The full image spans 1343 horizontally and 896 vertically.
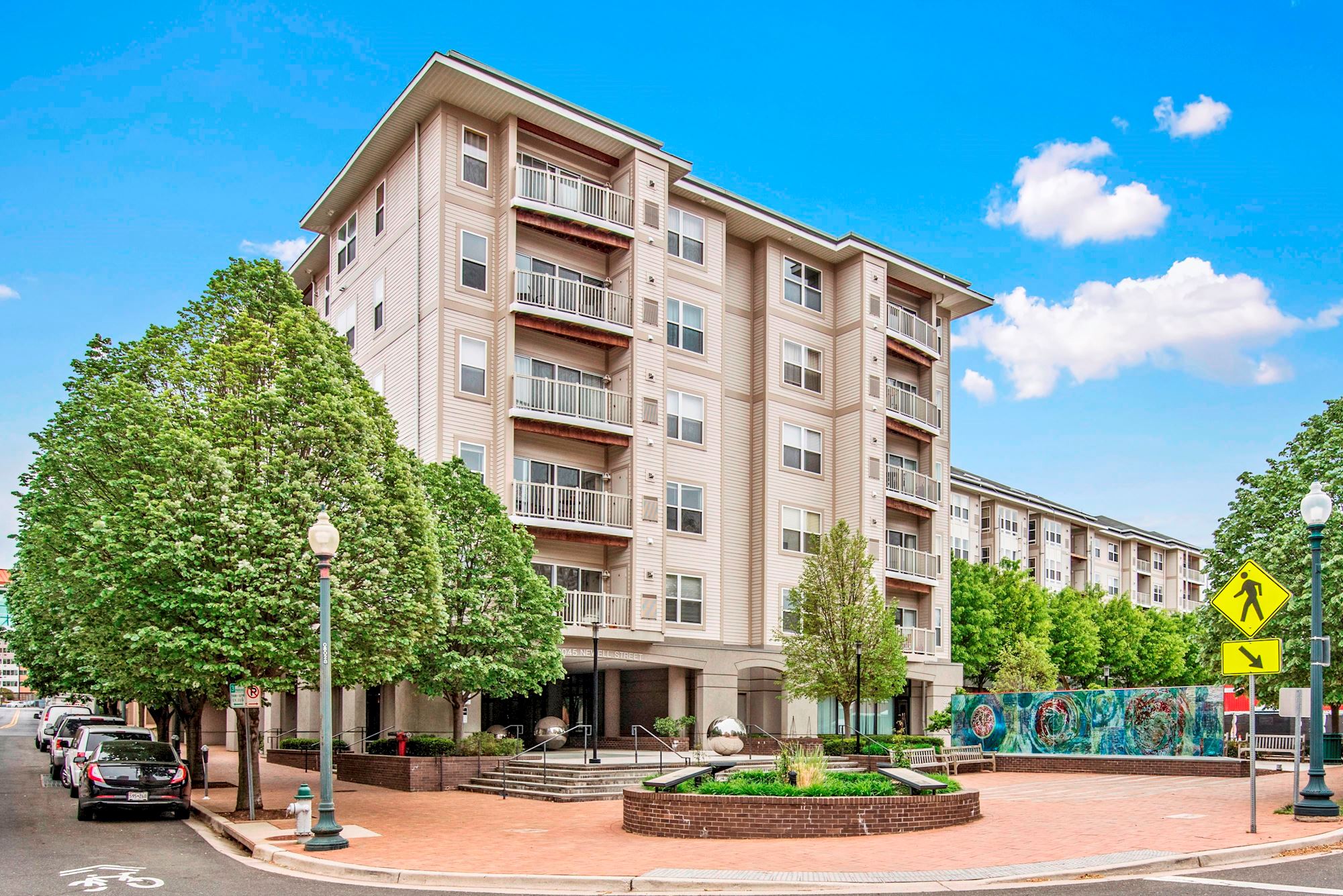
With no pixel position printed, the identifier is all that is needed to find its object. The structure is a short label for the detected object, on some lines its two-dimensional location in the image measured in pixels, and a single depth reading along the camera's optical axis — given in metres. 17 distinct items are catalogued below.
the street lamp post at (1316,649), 17.48
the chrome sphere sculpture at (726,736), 31.62
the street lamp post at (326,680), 16.78
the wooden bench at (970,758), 34.69
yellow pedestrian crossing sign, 17.05
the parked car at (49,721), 51.34
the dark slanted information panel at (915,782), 18.45
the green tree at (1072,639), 70.81
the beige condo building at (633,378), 33.31
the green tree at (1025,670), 49.53
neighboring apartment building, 74.69
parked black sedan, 21.56
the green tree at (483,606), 27.39
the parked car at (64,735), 35.62
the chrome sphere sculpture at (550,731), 33.00
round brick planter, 17.12
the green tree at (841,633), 34.78
